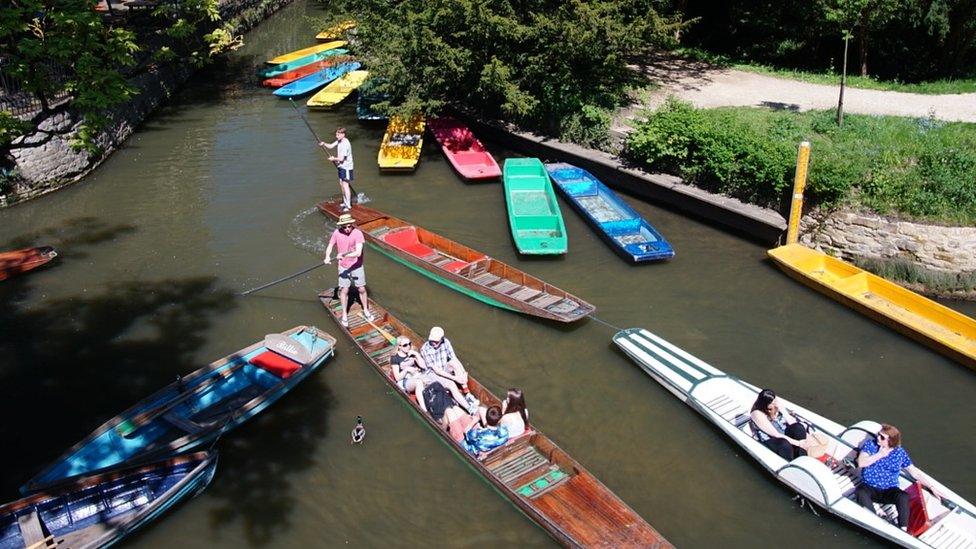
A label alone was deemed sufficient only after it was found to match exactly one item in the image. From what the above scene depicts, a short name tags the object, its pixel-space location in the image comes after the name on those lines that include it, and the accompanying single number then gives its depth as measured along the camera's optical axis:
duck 10.73
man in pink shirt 12.71
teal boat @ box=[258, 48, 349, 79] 28.94
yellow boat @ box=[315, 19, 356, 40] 22.98
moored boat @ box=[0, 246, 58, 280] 14.98
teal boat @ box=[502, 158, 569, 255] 15.52
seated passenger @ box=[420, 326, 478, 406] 10.83
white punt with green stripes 8.83
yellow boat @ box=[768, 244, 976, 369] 12.39
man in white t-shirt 17.27
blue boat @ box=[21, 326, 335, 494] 9.89
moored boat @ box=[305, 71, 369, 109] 24.89
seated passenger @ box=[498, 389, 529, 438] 9.91
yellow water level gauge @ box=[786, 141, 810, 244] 15.08
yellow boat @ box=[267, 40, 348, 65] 30.09
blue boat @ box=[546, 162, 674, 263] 15.42
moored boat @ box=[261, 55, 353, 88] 27.89
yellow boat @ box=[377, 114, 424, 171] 19.91
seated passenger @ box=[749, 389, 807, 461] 9.92
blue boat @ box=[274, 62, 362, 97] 26.55
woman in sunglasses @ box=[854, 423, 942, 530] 8.97
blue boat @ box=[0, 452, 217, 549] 8.53
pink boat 19.36
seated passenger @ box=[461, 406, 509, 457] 9.83
